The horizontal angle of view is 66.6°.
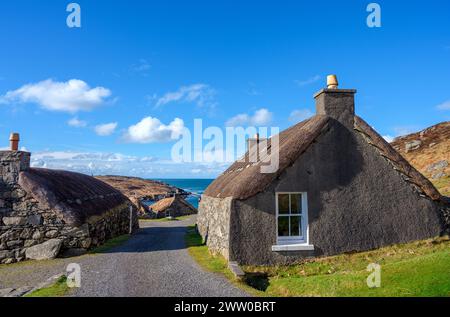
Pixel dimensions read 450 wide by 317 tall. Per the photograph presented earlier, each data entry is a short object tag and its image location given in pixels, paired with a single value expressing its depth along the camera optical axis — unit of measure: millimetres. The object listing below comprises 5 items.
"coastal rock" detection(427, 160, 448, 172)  25898
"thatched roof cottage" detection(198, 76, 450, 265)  10359
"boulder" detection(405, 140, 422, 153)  31753
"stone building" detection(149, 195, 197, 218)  34375
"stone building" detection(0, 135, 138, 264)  12789
